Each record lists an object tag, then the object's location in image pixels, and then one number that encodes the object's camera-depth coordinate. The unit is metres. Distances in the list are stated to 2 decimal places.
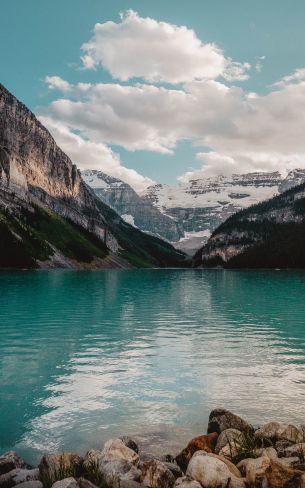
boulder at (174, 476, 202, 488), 12.79
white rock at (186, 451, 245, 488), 13.19
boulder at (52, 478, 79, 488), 12.51
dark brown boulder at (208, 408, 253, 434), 18.06
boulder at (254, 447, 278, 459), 15.00
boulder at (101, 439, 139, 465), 14.80
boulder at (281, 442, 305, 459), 14.76
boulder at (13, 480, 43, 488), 13.23
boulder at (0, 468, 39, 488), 13.94
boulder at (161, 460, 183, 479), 14.52
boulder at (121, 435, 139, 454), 17.02
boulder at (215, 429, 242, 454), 16.46
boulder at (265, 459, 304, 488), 12.61
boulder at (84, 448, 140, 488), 13.81
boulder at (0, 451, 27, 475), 15.01
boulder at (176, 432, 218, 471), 15.95
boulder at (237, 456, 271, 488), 13.21
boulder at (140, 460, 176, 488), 13.58
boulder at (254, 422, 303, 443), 16.58
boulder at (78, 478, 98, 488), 12.93
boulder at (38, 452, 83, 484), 14.00
